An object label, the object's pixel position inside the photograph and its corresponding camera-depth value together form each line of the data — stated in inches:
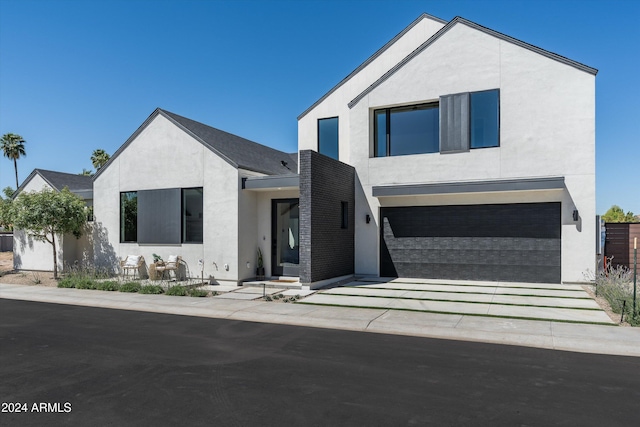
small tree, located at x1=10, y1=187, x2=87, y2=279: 639.1
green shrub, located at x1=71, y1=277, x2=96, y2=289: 559.4
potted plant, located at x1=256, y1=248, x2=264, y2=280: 620.1
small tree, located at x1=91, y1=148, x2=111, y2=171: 1699.1
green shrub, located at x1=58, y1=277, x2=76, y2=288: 577.8
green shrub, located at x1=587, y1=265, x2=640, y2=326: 349.7
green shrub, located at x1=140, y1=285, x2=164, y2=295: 513.0
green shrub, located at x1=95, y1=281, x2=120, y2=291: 544.1
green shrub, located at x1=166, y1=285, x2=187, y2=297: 496.4
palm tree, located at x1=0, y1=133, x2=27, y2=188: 1728.6
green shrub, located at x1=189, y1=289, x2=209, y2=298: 486.3
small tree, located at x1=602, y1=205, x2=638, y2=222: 1857.5
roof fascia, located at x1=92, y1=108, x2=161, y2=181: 649.0
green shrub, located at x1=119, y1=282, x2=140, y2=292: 529.0
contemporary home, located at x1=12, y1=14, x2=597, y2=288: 539.5
